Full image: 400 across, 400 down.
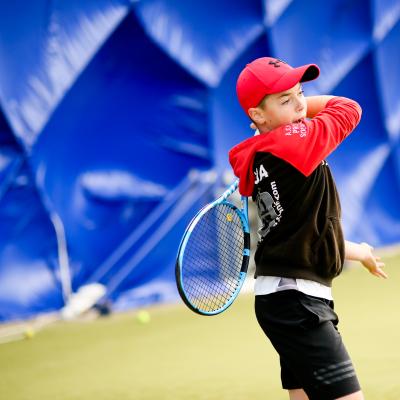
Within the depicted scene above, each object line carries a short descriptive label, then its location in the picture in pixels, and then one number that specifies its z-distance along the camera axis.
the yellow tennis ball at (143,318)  12.01
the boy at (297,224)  5.64
